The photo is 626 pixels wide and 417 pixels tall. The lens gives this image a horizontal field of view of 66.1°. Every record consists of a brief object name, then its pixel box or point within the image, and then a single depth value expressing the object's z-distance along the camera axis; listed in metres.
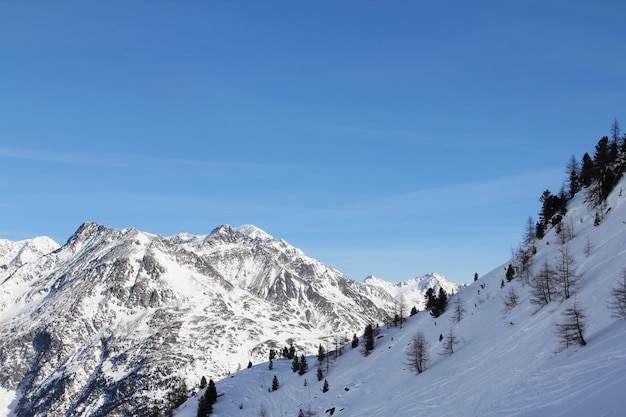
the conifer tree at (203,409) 112.94
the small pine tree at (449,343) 80.56
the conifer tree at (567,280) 64.91
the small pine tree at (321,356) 136.88
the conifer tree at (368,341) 120.50
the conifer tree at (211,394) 118.49
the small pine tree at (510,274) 99.81
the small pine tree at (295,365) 140.50
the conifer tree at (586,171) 122.38
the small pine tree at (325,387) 102.97
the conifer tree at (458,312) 98.99
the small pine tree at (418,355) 81.06
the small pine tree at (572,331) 45.86
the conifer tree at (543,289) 69.19
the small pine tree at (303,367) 132.75
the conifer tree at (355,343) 139.75
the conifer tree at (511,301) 79.82
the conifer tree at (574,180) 132.50
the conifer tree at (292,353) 172.66
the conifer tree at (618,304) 45.69
